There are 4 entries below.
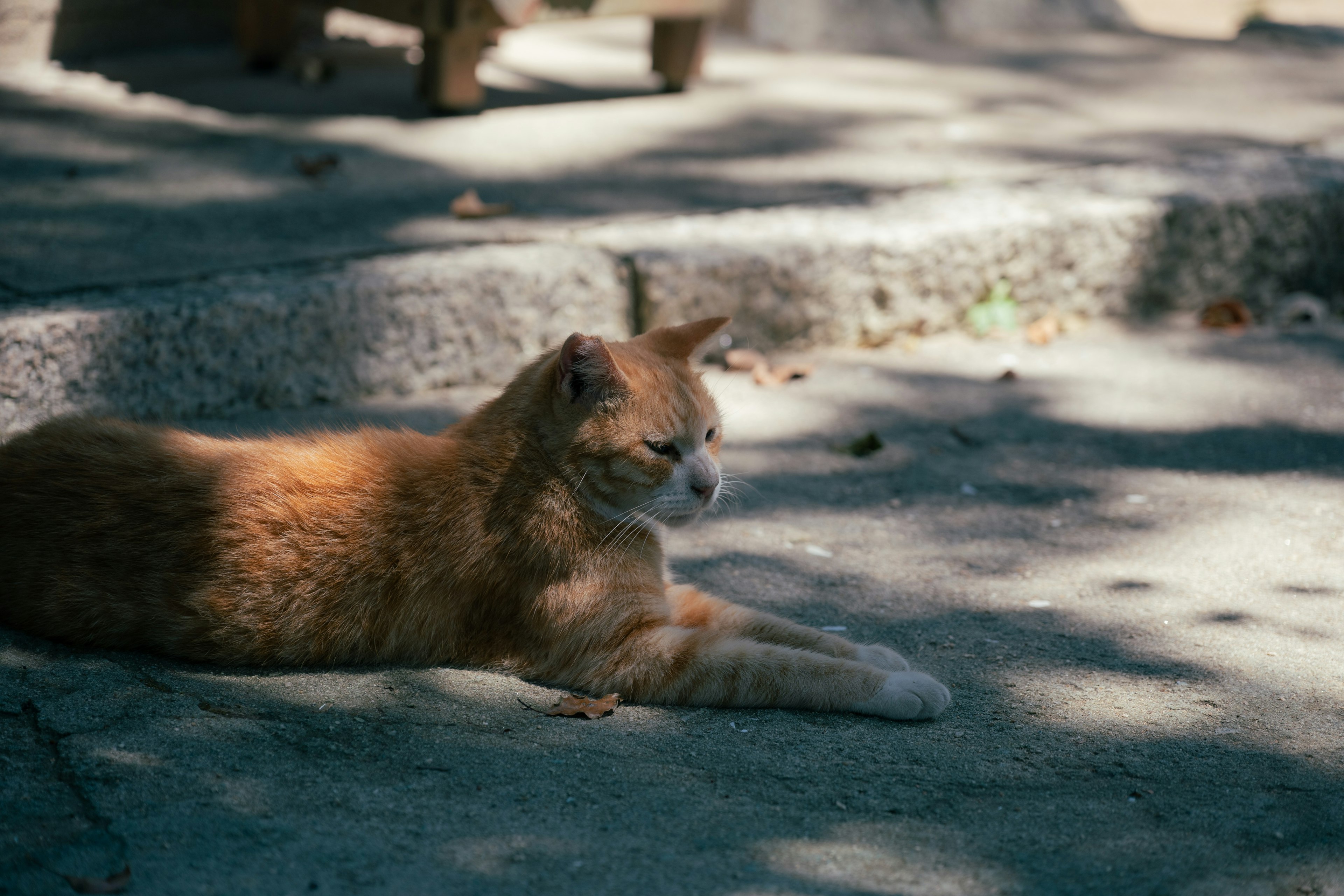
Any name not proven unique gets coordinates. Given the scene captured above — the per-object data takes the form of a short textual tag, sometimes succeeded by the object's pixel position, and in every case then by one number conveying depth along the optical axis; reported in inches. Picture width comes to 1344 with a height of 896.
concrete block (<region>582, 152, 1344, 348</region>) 167.3
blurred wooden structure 206.1
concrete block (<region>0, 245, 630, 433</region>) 132.0
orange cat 96.7
